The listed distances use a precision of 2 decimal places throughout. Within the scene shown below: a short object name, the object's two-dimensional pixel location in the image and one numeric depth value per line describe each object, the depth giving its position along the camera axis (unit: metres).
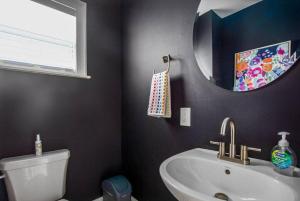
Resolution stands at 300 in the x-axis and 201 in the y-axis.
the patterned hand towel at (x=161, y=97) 1.23
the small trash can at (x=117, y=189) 1.48
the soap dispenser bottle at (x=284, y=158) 0.70
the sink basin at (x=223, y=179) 0.63
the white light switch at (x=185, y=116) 1.20
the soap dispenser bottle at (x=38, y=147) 1.24
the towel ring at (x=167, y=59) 1.32
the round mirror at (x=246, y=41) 0.80
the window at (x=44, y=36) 1.30
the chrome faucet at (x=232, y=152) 0.84
